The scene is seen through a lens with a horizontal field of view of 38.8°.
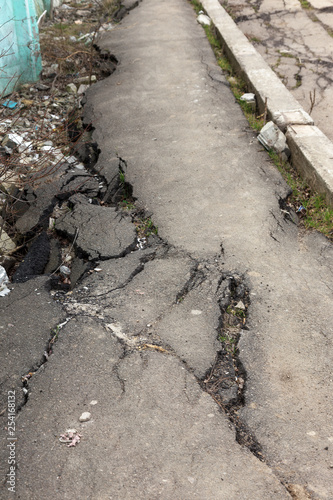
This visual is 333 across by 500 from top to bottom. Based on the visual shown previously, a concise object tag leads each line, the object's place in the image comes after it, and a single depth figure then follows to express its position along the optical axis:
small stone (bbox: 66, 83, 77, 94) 5.87
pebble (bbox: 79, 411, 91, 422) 2.08
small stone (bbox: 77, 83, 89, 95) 5.75
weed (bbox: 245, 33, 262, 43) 6.82
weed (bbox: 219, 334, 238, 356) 2.48
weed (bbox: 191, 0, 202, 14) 7.78
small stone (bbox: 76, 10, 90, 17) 8.56
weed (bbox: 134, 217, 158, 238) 3.35
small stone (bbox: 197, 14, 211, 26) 7.19
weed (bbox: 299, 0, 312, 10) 7.70
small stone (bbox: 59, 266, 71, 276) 3.11
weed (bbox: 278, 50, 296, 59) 6.31
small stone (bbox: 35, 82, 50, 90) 5.84
